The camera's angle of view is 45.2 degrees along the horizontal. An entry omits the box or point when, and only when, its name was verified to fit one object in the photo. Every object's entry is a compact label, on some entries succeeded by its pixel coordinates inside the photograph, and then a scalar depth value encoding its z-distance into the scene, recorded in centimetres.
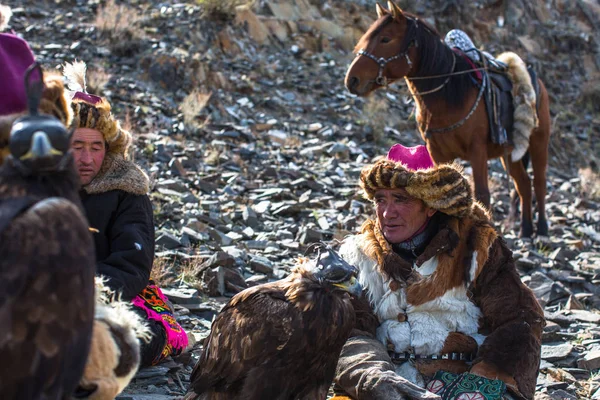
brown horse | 773
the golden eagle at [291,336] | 279
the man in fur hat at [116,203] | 362
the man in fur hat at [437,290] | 341
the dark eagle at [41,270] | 161
